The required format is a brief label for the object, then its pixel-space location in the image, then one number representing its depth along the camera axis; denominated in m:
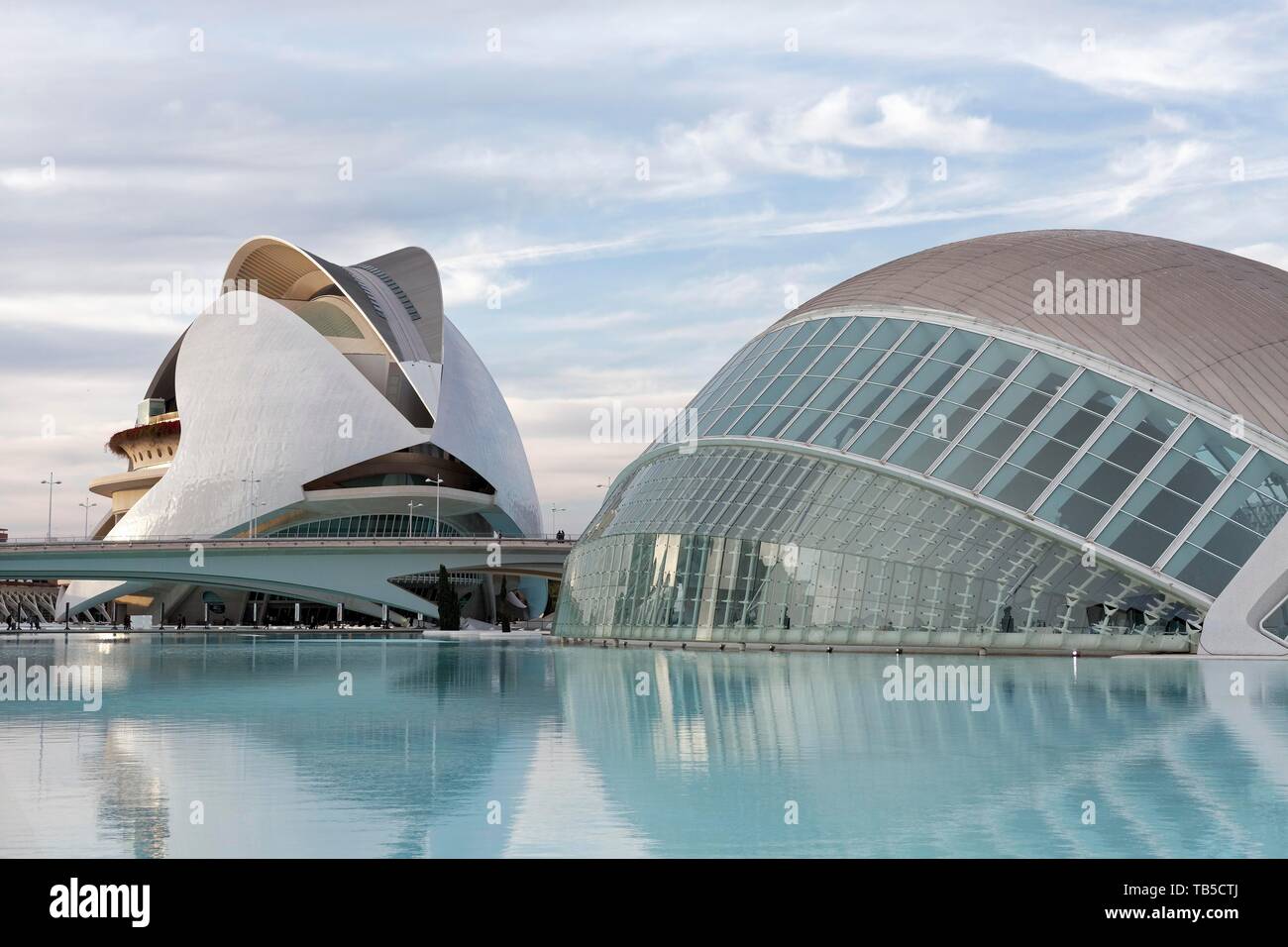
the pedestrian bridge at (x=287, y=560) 75.81
